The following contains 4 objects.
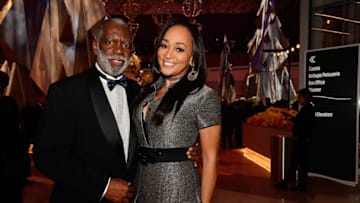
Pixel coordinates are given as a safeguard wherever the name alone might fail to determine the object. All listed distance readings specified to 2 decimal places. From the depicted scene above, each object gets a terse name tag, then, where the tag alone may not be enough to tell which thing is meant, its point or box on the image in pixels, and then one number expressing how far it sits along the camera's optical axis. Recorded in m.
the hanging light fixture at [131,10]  7.66
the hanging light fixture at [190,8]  7.04
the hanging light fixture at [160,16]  7.47
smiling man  1.89
